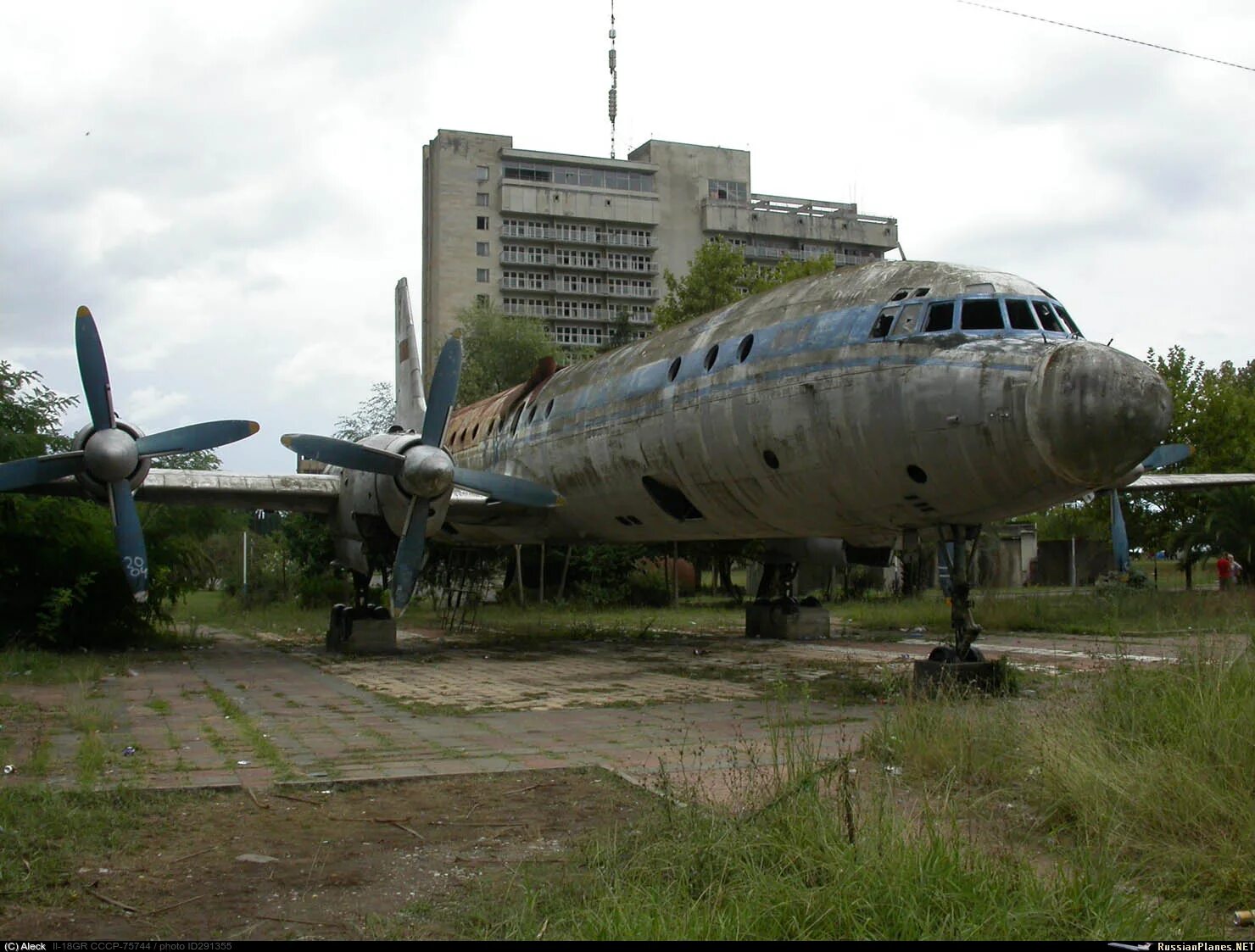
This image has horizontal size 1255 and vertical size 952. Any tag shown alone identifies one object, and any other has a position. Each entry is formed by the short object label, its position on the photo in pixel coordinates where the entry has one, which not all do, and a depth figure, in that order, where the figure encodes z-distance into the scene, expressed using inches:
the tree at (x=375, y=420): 1904.5
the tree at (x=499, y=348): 2035.1
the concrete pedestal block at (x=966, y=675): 423.8
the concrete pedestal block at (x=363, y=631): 703.1
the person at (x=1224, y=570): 1153.5
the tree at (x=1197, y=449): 1219.2
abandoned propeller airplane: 401.4
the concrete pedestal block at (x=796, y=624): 782.5
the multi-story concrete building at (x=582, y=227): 3560.5
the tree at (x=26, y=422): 716.5
